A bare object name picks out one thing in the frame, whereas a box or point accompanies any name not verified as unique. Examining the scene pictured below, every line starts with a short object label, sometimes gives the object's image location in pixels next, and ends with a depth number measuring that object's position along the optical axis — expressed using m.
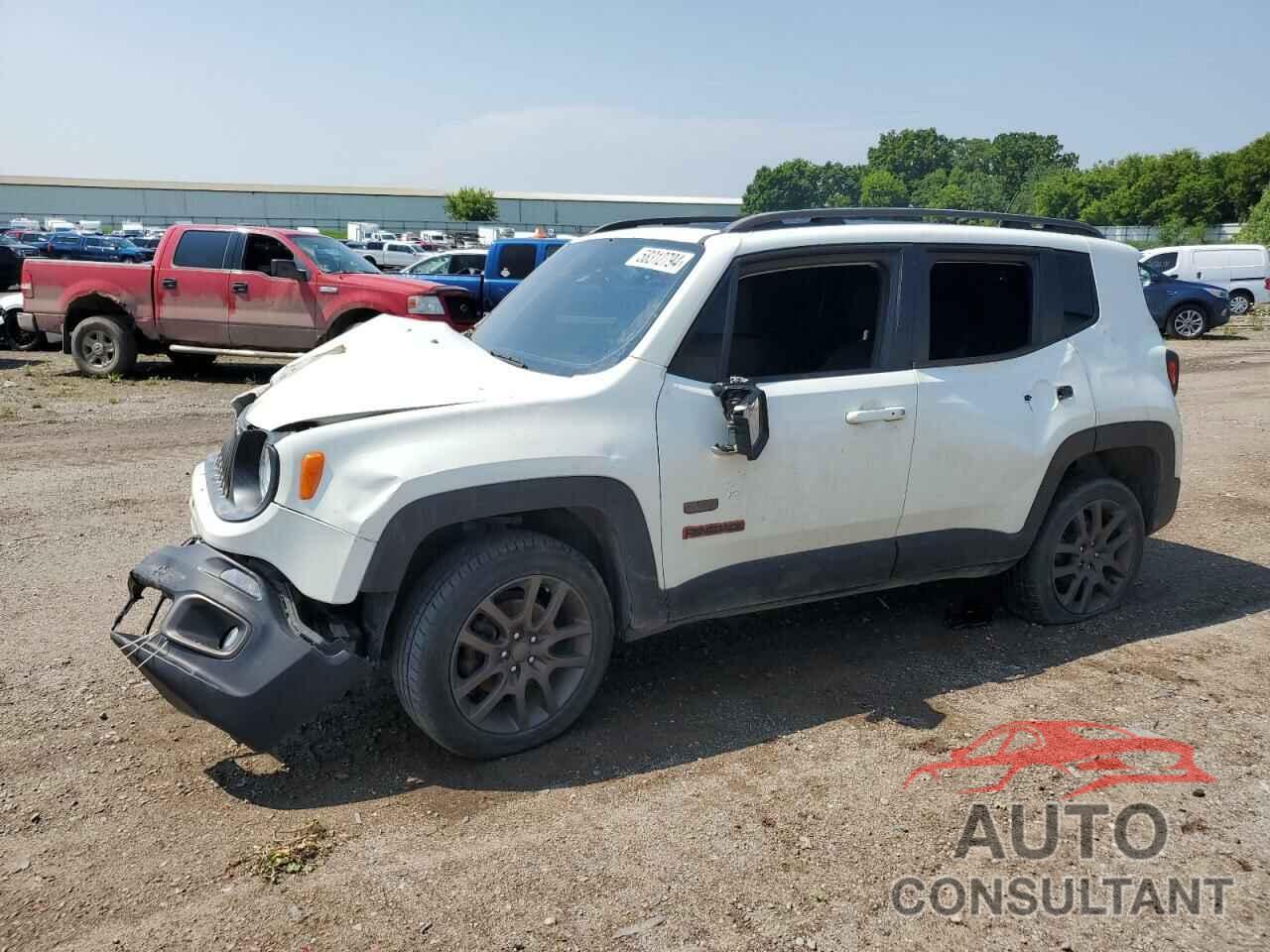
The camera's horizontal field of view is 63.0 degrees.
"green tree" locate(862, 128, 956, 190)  147.38
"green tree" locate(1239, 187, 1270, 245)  43.75
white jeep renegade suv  3.48
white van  23.28
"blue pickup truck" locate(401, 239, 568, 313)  16.12
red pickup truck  12.70
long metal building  96.56
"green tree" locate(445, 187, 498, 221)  80.69
